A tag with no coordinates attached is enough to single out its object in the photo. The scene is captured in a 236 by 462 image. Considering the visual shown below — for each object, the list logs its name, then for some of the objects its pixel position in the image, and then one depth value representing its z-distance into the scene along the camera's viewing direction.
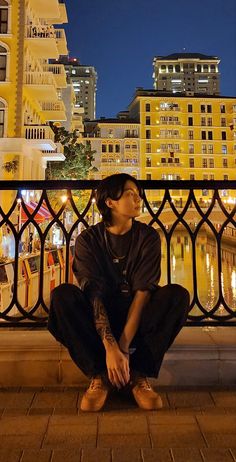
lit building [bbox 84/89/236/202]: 66.69
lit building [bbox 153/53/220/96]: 117.88
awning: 7.64
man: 2.06
